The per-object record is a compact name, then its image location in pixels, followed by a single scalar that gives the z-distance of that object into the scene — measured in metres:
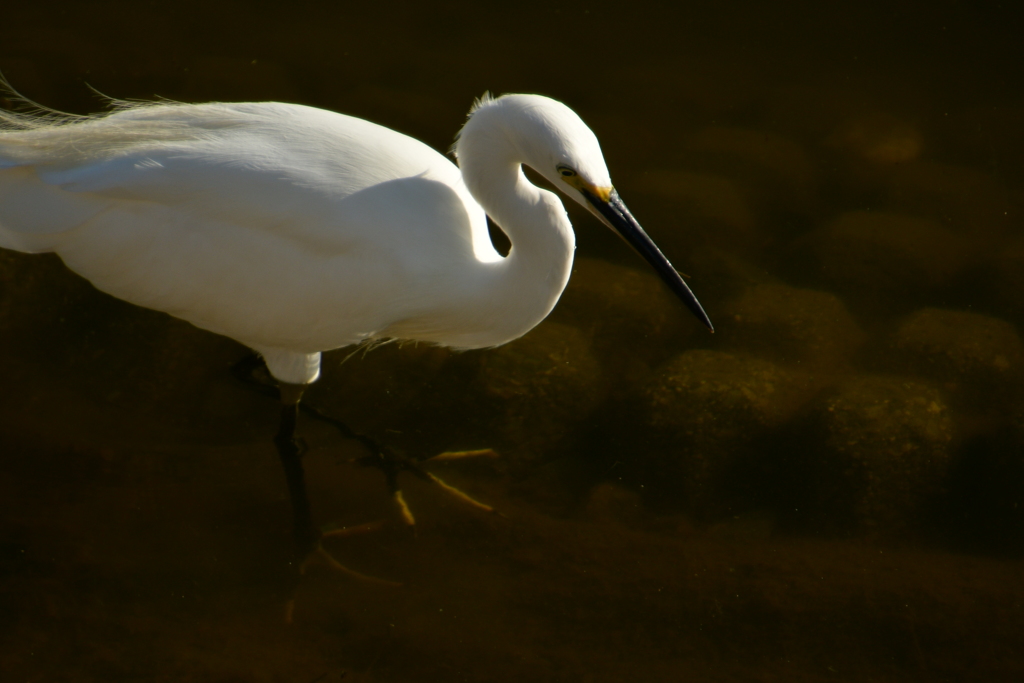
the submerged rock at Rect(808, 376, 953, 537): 5.18
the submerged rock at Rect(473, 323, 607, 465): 5.64
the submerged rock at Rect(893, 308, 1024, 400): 5.80
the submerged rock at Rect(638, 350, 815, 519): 5.35
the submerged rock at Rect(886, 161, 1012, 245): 7.01
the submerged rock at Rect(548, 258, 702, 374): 6.19
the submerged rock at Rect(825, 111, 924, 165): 7.58
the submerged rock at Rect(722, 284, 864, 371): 6.09
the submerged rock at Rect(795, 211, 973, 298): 6.61
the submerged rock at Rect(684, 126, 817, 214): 7.31
